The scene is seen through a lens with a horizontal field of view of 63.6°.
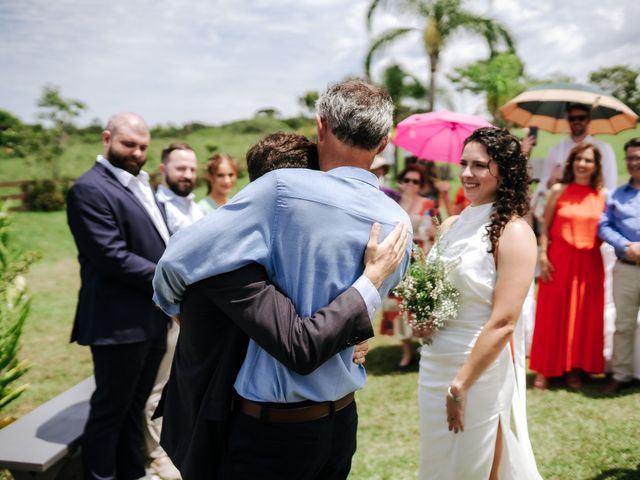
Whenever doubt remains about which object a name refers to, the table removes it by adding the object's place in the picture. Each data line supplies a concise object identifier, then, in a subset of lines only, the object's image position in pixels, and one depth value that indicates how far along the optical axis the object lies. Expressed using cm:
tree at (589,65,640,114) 4028
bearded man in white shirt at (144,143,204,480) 410
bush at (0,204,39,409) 348
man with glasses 607
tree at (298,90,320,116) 3975
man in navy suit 339
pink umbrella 587
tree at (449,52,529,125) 1781
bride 264
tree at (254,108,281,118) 4648
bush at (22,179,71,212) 2116
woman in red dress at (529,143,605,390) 532
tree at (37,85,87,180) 2280
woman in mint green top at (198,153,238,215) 516
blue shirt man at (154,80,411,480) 159
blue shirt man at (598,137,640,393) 508
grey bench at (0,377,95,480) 318
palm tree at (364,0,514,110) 1684
